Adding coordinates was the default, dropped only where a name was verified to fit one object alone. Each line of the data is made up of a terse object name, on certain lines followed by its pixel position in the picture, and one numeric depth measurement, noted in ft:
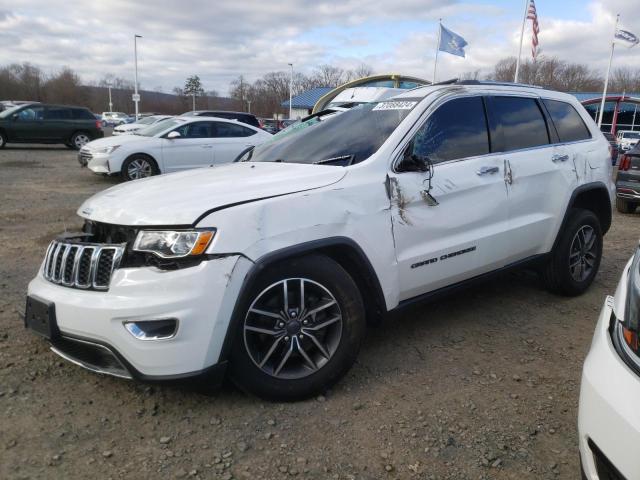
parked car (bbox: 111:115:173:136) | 60.36
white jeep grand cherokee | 7.95
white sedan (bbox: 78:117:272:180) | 34.84
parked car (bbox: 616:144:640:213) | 29.86
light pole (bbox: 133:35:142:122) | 137.43
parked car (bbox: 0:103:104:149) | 59.98
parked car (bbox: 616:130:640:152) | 97.76
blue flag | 71.15
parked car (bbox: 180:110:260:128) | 58.57
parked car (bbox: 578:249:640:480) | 5.10
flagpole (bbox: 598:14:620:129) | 107.46
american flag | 78.28
